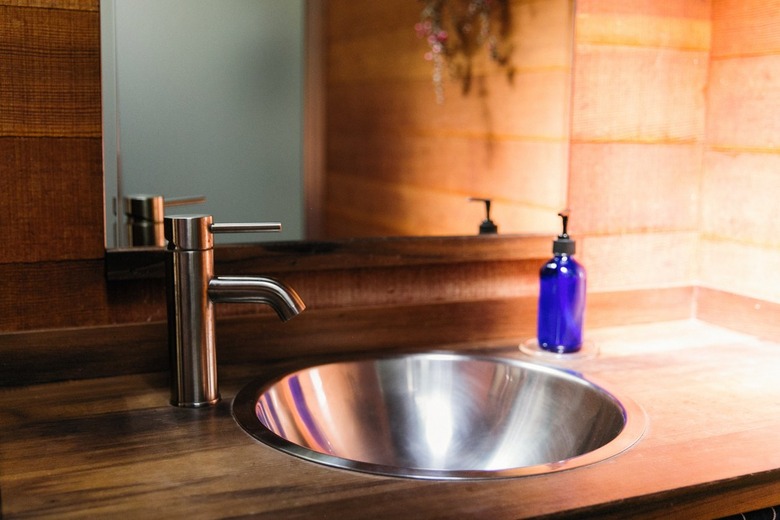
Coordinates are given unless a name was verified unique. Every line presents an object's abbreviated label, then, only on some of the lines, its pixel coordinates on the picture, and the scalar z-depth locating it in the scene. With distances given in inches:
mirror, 48.3
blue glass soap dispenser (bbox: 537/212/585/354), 54.2
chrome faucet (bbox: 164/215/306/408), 43.3
